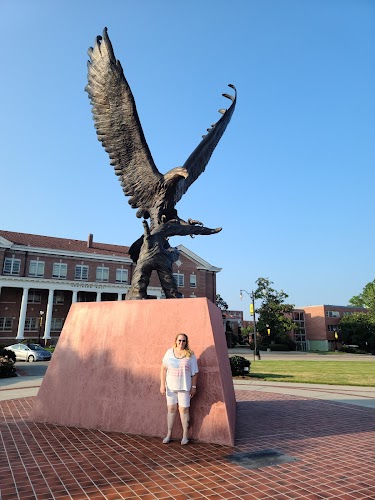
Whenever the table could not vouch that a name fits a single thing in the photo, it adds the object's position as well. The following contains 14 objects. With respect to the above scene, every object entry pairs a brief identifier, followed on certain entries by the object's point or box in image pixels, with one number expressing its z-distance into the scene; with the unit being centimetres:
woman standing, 505
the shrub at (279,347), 5343
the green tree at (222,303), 6943
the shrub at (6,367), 1588
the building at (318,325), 6775
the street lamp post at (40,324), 4062
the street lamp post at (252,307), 3291
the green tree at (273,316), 5441
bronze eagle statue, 781
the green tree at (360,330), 5955
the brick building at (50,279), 4106
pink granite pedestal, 562
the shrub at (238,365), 1617
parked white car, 2641
